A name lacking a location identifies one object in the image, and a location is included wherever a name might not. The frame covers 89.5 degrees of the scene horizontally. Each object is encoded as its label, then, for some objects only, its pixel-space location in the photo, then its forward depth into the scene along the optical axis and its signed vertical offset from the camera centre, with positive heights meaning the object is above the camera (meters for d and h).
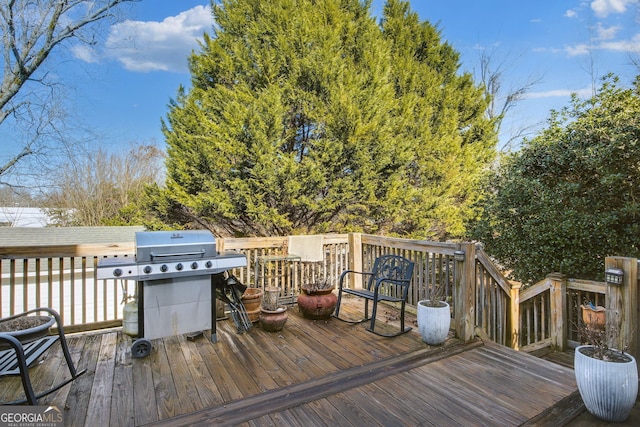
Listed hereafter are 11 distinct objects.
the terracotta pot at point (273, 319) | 3.45 -1.14
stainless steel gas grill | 2.79 -0.60
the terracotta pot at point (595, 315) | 3.45 -1.12
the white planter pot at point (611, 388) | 1.89 -1.03
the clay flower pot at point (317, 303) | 3.84 -1.08
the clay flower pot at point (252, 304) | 3.75 -1.06
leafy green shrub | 4.18 +0.30
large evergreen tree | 6.68 +1.80
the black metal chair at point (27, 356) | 1.71 -0.93
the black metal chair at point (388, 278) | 3.37 -0.73
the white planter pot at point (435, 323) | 3.02 -1.03
